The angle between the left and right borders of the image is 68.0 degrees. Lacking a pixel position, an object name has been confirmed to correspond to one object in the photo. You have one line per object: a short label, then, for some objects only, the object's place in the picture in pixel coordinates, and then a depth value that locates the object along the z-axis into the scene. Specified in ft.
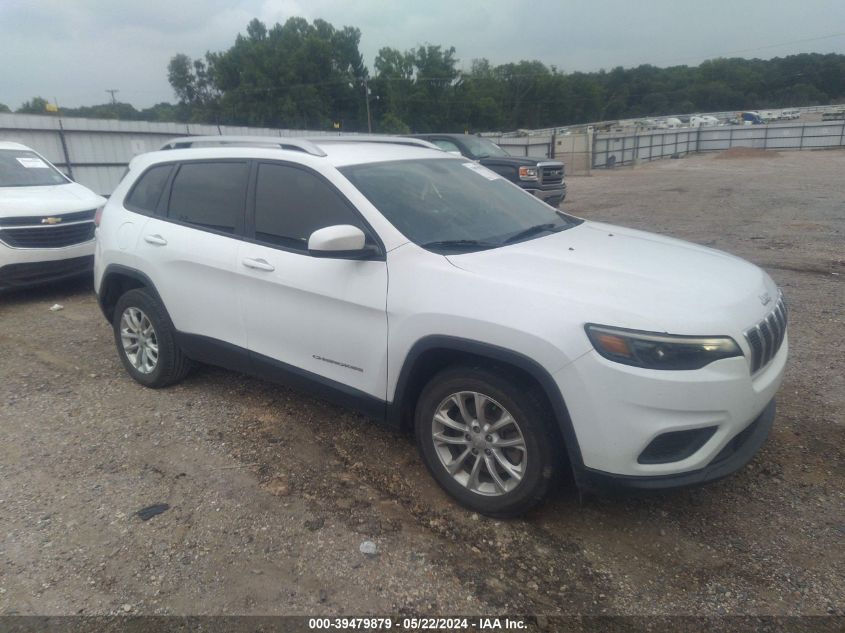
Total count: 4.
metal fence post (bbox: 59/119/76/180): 51.00
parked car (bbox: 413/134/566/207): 45.83
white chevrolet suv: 23.22
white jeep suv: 8.67
